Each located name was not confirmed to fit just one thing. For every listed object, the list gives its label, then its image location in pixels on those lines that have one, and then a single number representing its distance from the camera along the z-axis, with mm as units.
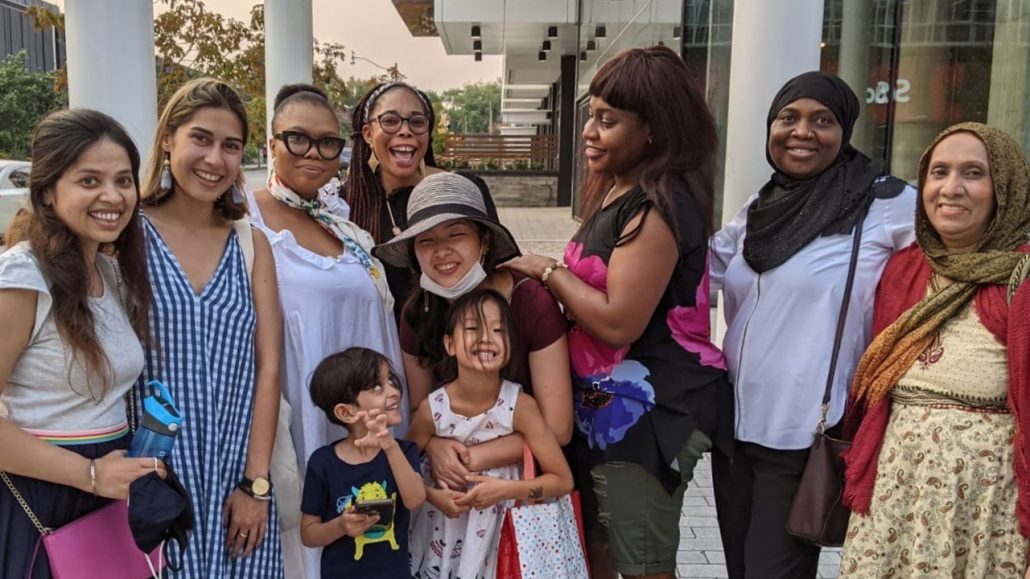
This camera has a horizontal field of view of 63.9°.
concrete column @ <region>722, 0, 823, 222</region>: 4809
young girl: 2377
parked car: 13422
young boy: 2322
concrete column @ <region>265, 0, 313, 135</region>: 9992
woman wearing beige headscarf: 2143
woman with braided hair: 3107
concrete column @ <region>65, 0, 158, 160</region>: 5309
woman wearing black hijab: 2479
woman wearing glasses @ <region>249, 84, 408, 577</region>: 2592
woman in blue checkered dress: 2217
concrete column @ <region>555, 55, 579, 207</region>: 22056
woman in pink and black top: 2396
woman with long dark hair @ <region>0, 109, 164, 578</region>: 1917
